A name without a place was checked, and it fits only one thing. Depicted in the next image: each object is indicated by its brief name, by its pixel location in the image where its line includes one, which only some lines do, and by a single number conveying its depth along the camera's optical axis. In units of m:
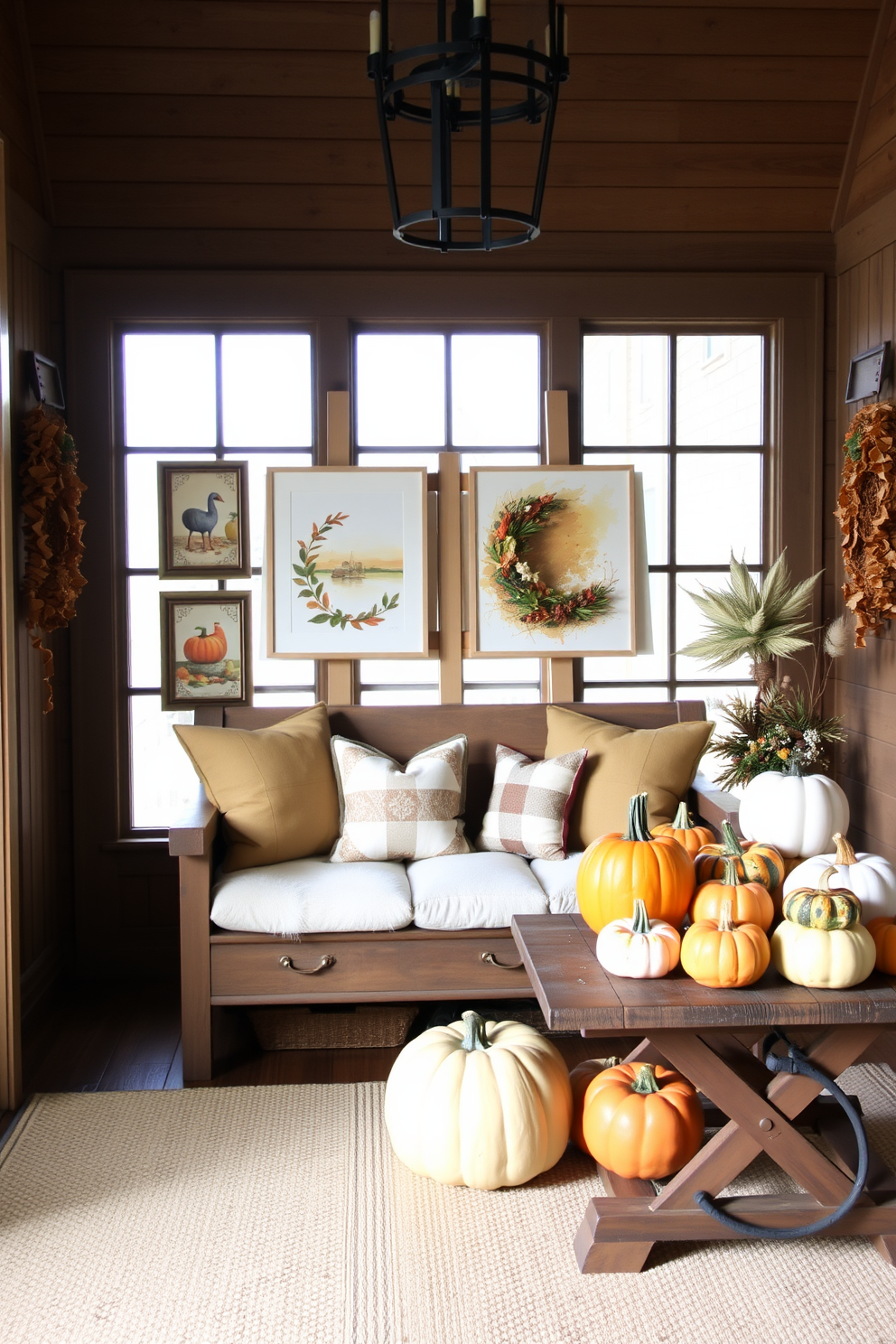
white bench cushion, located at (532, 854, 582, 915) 3.07
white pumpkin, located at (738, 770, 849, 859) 3.00
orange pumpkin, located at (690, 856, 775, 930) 2.20
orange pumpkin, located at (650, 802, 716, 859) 2.50
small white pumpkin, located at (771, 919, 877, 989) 2.09
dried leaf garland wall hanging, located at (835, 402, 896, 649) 3.29
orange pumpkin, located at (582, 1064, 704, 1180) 2.28
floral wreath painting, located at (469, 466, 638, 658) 3.78
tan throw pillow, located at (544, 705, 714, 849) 3.41
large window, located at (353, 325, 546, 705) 3.91
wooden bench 3.00
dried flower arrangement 3.45
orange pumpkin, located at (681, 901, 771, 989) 2.08
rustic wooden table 2.02
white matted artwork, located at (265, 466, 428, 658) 3.76
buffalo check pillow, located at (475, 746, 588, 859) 3.35
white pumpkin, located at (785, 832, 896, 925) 2.29
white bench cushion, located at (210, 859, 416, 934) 3.00
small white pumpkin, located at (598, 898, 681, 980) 2.14
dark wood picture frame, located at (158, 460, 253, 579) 3.82
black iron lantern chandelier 1.58
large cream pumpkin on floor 2.36
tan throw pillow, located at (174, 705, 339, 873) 3.24
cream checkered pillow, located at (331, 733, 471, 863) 3.30
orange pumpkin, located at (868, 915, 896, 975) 2.18
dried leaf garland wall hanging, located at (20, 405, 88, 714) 3.25
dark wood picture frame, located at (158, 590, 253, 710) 3.83
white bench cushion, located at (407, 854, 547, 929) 3.03
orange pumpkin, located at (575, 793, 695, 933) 2.25
